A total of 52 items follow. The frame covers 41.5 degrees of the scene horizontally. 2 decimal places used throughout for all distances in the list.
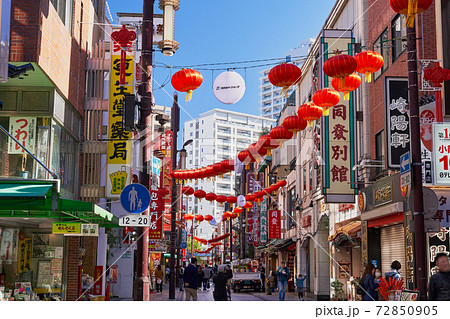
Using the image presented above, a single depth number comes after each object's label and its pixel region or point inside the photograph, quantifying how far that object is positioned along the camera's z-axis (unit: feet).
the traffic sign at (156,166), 110.11
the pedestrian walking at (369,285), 47.74
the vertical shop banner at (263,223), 173.47
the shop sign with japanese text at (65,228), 53.01
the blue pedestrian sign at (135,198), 48.03
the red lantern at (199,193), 111.86
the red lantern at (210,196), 115.49
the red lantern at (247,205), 132.16
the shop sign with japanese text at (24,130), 56.08
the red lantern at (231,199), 126.21
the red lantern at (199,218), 155.00
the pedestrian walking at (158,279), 124.36
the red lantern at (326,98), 56.29
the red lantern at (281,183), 124.14
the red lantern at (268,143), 71.61
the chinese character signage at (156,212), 109.81
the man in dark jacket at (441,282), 32.78
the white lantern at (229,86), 56.34
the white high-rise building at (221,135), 454.40
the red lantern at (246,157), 81.10
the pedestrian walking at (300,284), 95.25
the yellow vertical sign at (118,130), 69.00
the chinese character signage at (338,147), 77.97
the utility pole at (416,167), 41.27
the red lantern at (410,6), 42.60
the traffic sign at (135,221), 47.75
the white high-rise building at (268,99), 547.08
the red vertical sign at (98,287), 73.30
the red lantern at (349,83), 55.16
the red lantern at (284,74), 50.52
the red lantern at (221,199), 117.03
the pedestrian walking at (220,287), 57.21
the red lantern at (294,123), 64.49
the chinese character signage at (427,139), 53.26
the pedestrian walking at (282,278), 86.94
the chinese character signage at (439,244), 55.62
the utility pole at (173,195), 97.86
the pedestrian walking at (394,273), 51.26
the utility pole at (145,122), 49.01
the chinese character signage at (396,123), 59.72
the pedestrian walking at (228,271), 72.90
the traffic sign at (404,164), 43.35
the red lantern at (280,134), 67.56
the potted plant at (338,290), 87.92
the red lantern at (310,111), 60.39
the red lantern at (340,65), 48.83
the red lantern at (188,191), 108.68
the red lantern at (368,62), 50.67
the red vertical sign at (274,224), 144.88
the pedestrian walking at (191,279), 66.49
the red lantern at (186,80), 53.72
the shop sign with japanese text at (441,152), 50.24
